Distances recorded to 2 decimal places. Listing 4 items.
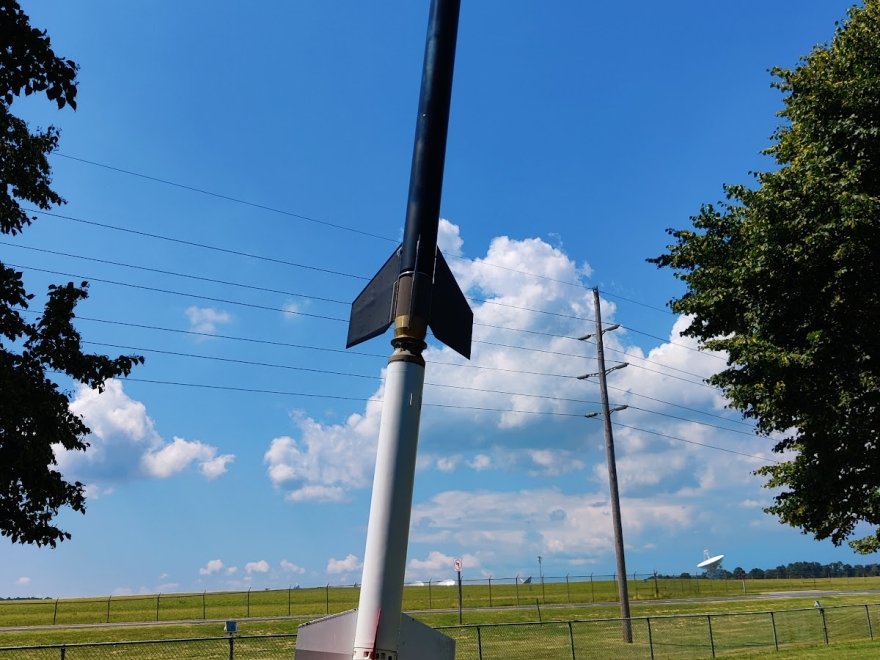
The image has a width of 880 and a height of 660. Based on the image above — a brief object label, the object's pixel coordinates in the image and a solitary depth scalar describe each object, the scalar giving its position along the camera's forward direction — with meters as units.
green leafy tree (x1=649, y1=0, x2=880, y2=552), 13.48
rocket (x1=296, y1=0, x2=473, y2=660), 6.52
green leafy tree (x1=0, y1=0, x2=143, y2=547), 10.55
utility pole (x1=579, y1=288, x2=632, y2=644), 25.16
